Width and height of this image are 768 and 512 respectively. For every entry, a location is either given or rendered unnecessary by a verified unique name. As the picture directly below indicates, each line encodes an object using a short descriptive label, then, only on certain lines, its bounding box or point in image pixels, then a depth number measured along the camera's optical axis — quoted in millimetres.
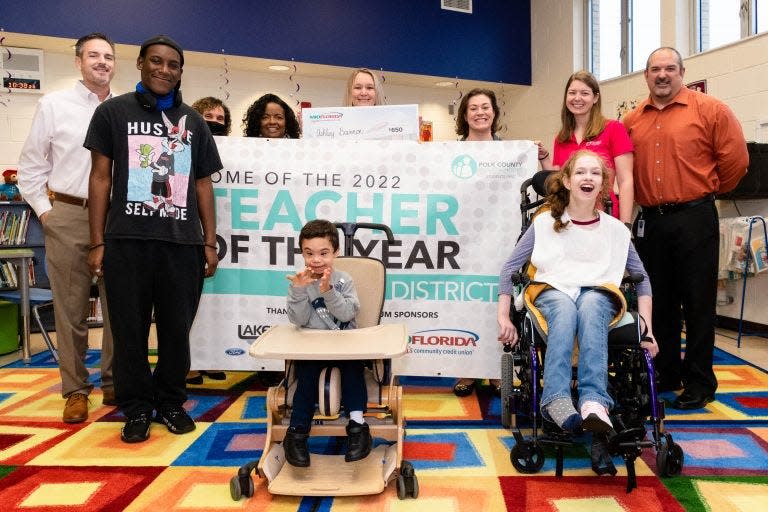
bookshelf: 5312
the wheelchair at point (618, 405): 2012
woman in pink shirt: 2957
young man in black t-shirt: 2467
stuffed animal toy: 5512
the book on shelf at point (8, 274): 4973
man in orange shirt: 2980
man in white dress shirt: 2766
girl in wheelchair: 2066
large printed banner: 3090
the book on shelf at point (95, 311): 5605
